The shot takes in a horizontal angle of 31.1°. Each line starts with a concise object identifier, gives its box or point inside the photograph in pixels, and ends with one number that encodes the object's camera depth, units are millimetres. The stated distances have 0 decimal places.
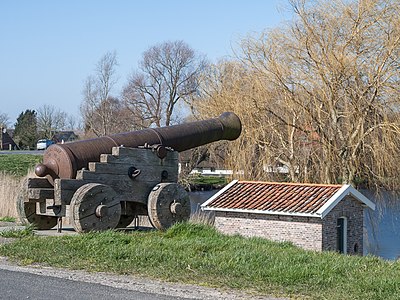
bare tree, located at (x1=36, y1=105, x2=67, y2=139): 74350
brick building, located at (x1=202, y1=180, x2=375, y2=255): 17219
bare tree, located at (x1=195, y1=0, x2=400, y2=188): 19250
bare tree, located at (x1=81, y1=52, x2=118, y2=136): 52719
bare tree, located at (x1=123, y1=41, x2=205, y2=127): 49750
